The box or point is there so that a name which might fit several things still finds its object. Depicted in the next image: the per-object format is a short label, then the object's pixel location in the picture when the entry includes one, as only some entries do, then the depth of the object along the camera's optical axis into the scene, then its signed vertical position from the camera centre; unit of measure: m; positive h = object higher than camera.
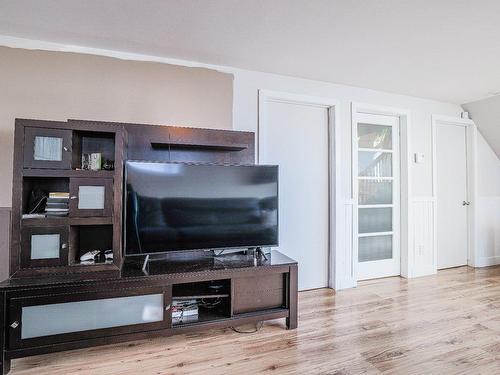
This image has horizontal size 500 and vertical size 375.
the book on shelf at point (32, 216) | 1.86 -0.13
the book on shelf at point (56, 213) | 1.93 -0.11
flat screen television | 2.12 -0.08
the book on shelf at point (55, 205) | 1.94 -0.06
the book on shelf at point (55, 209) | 1.94 -0.09
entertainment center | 1.81 -0.33
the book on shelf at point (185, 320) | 2.07 -0.90
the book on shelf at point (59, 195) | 1.96 +0.01
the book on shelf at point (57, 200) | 1.95 -0.02
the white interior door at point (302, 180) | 3.06 +0.18
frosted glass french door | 3.51 +0.02
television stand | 1.73 -0.73
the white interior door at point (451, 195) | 4.02 +0.04
